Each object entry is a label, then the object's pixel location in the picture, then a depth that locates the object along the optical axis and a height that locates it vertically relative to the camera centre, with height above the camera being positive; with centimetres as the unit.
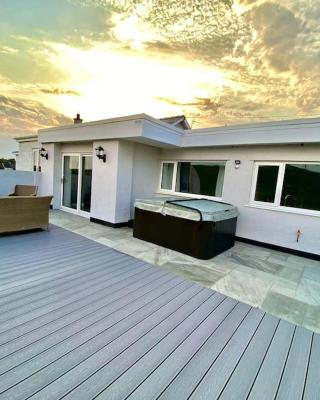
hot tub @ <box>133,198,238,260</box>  432 -104
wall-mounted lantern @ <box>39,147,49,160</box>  823 +49
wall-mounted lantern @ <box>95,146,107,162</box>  627 +49
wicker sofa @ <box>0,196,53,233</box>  468 -112
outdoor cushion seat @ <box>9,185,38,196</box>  668 -81
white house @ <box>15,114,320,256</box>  500 +22
